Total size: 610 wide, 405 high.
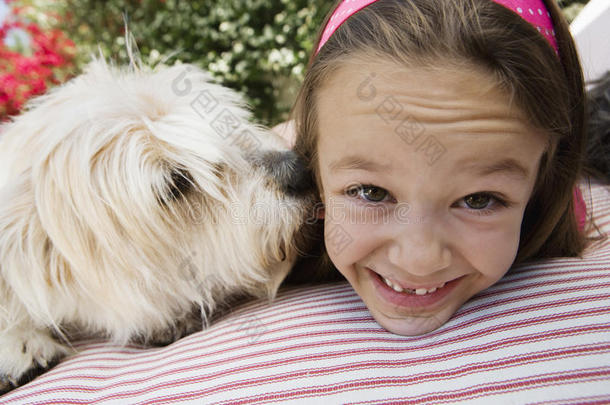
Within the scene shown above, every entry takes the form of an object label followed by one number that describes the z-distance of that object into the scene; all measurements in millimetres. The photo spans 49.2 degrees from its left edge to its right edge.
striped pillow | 319
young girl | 333
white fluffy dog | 404
